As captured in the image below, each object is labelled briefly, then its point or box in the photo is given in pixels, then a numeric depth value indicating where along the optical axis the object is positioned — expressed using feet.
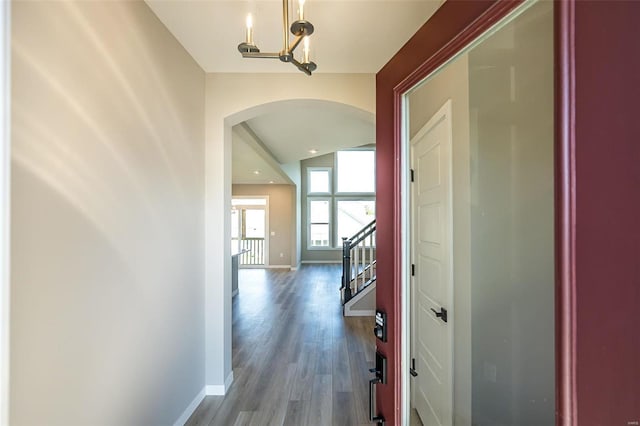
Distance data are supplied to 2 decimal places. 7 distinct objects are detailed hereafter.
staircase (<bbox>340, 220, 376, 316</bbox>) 14.92
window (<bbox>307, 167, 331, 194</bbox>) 32.07
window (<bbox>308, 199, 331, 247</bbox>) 32.19
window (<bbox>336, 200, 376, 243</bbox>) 31.89
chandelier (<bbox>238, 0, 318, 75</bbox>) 3.79
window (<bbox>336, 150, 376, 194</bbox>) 31.78
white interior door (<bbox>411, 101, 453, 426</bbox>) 5.46
